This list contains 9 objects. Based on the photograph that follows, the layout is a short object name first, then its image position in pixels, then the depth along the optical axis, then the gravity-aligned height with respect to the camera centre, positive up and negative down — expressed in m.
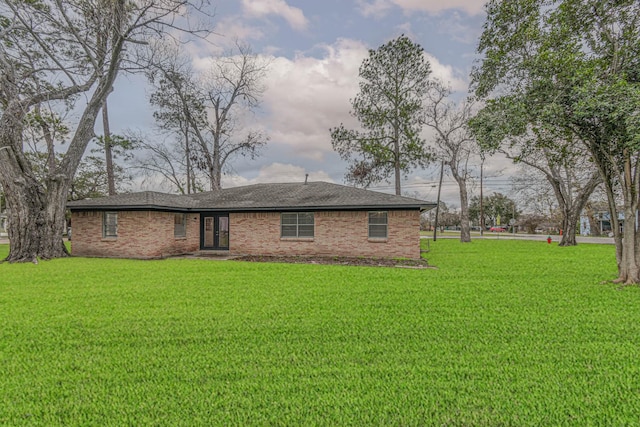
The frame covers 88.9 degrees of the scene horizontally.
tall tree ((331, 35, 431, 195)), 22.39 +7.86
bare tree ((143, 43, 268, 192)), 22.91 +8.64
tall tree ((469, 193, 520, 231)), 57.50 +2.77
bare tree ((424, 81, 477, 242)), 23.25 +6.45
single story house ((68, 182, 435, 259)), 13.36 +0.04
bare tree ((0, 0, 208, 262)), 11.97 +5.81
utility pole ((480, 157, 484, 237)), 37.71 +0.24
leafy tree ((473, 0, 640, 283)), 6.68 +2.95
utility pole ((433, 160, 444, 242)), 24.89 +4.30
